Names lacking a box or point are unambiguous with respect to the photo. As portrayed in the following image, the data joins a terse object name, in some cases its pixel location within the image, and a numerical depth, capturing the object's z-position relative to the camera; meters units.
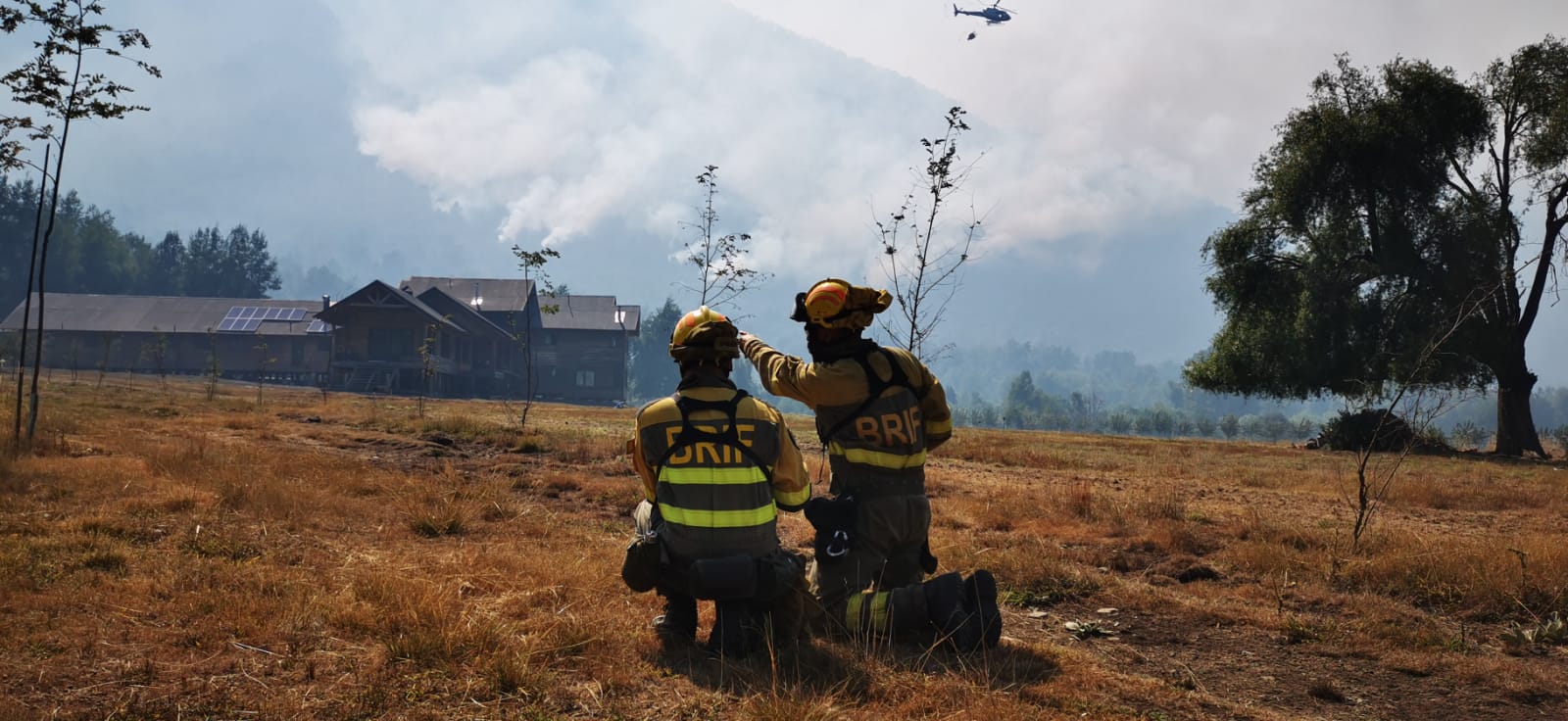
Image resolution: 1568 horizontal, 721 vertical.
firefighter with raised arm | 5.43
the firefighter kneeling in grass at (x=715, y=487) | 4.74
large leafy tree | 27.39
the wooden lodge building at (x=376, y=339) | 56.53
